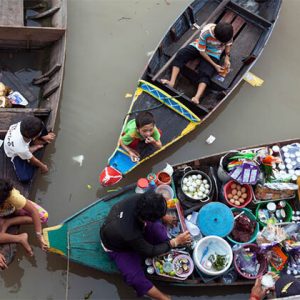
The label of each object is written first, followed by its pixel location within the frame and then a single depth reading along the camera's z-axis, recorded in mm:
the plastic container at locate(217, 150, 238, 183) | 4750
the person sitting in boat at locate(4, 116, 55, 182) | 4293
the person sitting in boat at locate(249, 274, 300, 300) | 3850
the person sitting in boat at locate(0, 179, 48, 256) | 4129
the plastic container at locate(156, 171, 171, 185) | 4723
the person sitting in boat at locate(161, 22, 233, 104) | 5352
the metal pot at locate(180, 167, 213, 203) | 4727
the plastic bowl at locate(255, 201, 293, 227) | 4789
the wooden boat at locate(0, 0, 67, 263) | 5262
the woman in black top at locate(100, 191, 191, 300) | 3639
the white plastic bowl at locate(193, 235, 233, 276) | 4324
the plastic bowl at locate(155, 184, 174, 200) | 4695
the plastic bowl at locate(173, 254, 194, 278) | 4371
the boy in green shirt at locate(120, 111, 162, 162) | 4496
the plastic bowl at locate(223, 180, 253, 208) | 4727
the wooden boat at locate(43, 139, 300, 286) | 4387
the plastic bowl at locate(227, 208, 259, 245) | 4641
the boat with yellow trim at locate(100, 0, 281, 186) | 5180
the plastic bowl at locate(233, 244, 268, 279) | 4473
